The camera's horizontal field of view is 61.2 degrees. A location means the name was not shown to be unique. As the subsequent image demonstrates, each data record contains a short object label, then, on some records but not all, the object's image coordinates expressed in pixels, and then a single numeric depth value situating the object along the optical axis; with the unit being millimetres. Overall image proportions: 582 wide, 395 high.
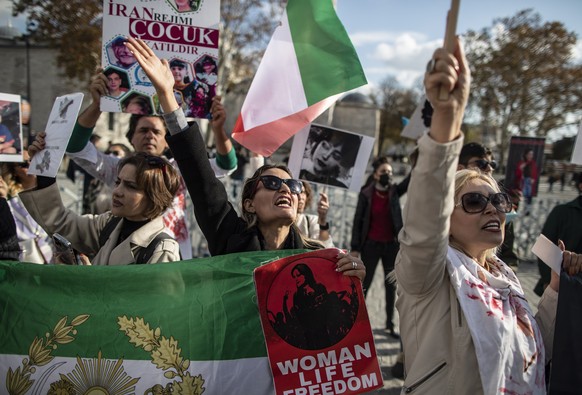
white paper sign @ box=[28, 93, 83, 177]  2812
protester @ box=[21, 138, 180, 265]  2570
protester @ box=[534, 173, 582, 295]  3922
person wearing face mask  5668
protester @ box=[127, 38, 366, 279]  2322
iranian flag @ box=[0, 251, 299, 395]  2129
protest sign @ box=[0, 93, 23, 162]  3205
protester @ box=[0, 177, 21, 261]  2740
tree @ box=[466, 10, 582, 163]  28875
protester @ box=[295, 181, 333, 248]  3873
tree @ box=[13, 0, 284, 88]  21828
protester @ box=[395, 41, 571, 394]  1556
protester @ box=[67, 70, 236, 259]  3156
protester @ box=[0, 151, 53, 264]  3766
